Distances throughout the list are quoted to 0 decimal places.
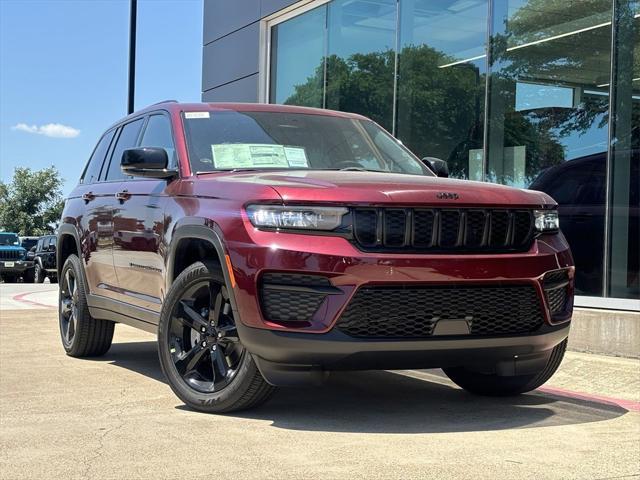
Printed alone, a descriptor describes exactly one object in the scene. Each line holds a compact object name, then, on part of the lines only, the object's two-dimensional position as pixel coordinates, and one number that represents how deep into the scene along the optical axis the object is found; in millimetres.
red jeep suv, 4203
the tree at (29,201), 71062
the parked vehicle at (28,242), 43991
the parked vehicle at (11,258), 33344
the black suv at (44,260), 32594
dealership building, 8898
